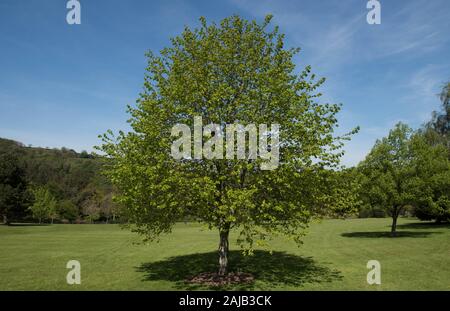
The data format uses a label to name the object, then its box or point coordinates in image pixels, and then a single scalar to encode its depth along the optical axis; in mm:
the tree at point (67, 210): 107750
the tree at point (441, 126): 57906
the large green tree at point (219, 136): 17531
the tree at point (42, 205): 94750
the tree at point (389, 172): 41281
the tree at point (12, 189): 82312
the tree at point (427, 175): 41312
